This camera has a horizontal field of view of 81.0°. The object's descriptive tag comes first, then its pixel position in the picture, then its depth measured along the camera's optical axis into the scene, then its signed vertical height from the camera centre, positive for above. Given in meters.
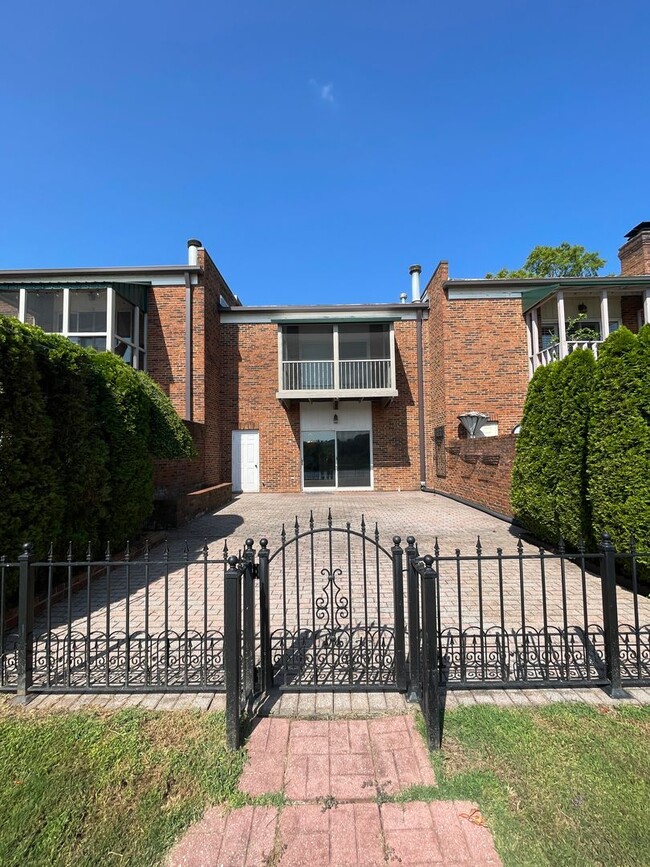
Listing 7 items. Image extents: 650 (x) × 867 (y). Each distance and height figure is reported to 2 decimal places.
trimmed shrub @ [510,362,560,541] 5.53 -0.19
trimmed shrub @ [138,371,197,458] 6.47 +0.44
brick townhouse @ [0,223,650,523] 11.76 +3.16
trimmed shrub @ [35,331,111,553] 4.33 +0.19
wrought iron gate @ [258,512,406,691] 2.64 -1.63
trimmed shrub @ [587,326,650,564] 4.15 +0.07
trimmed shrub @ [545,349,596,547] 4.97 +0.03
